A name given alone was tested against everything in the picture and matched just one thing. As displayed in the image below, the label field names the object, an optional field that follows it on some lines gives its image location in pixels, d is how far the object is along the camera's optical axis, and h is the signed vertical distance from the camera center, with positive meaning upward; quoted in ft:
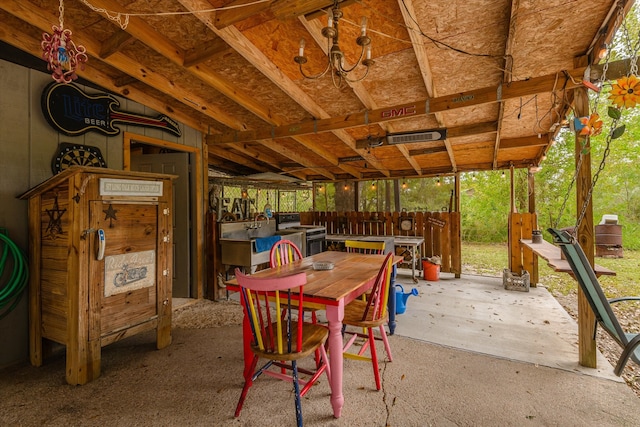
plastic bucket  19.30 -3.88
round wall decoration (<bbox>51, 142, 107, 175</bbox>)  9.99 +2.13
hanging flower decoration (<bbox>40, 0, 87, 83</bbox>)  5.81 +3.33
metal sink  14.97 -1.85
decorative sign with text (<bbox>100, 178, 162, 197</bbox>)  8.24 +0.84
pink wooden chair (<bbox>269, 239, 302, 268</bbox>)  9.80 -1.44
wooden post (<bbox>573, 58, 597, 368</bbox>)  8.55 -0.66
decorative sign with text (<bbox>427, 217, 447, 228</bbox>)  21.16 -0.66
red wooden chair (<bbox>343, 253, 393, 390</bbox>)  7.39 -2.75
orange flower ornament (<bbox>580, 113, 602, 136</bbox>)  7.52 +2.25
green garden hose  8.18 -1.72
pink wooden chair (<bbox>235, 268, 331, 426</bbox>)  5.72 -2.84
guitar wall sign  9.82 +3.90
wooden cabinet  7.80 -1.39
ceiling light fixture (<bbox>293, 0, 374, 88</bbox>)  6.28 +3.90
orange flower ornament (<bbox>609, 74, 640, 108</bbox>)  5.85 +2.46
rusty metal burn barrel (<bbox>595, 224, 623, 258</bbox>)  24.85 -2.44
